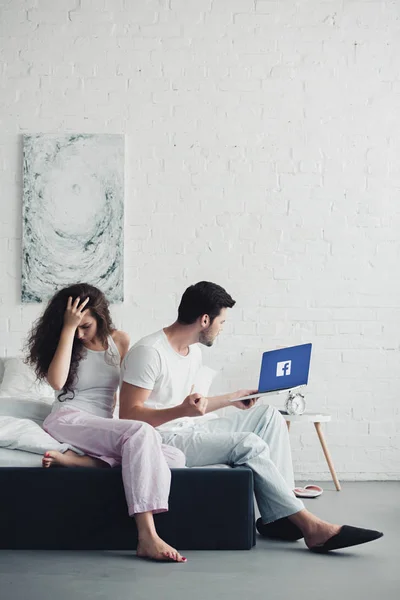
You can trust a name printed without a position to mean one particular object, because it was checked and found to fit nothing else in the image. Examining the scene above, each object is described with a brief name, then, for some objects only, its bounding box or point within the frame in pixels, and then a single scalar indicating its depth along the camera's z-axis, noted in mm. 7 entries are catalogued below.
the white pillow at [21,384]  4500
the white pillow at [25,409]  3546
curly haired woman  2893
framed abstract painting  5258
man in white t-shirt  3037
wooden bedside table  4820
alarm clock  4910
